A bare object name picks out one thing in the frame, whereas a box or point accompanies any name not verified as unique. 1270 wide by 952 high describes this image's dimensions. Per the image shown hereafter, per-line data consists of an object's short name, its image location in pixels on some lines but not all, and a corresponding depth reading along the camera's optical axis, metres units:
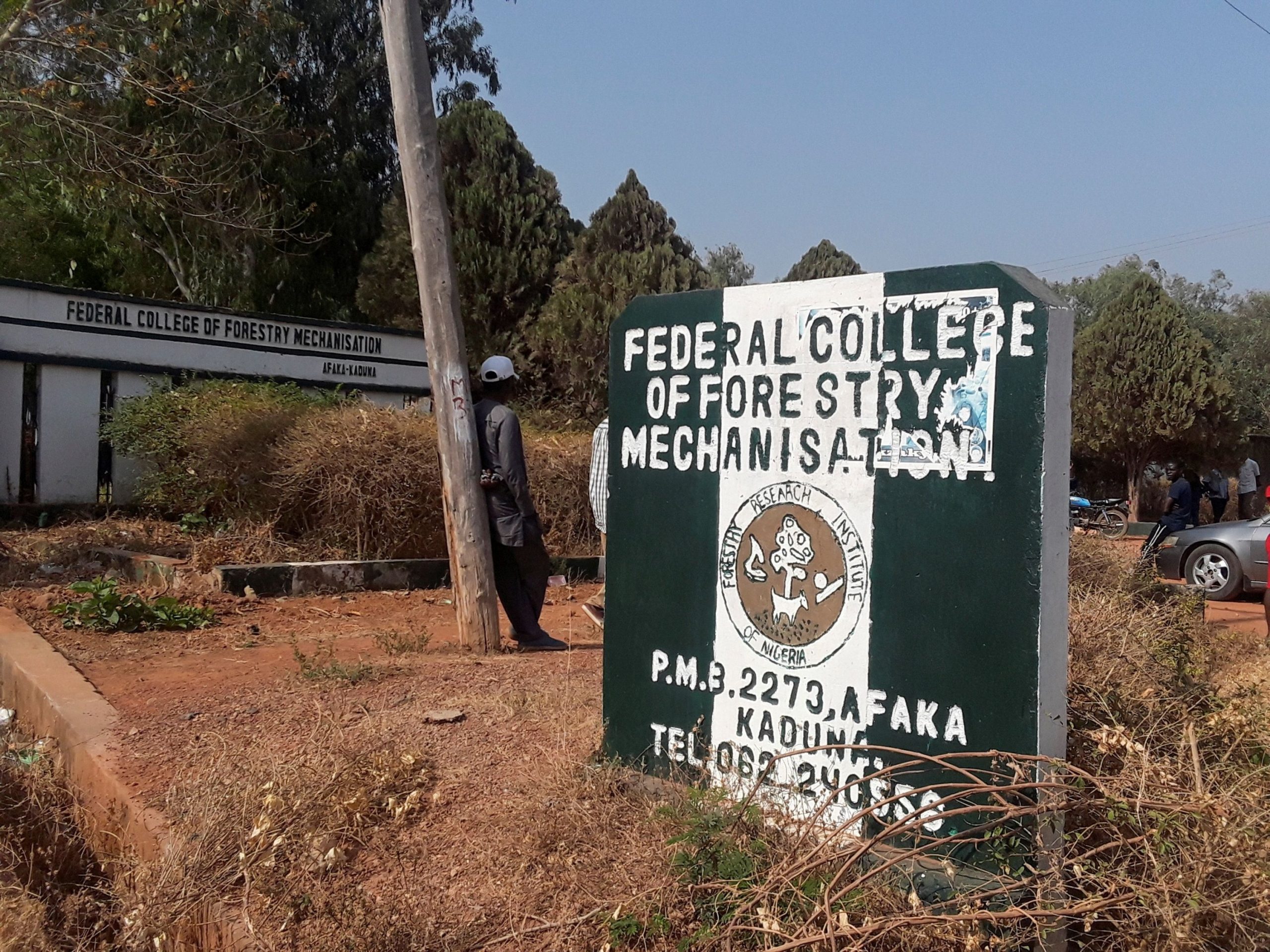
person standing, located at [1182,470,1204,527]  15.92
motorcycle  20.73
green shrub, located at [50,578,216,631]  7.58
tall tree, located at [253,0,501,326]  25.31
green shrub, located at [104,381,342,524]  11.07
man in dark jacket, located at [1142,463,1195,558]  14.70
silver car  12.95
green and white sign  2.96
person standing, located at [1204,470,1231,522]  21.86
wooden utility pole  6.72
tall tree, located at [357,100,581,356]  20.56
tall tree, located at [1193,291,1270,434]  38.22
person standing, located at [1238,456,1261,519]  22.84
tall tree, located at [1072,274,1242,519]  24.09
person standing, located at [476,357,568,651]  7.08
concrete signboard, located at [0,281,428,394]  14.08
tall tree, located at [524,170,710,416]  18.23
